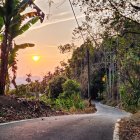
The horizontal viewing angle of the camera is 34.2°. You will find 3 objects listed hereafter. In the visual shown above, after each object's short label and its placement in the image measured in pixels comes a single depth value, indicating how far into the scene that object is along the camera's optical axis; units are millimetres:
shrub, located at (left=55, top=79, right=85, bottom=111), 23449
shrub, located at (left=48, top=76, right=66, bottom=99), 32242
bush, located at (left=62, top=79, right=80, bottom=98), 30607
